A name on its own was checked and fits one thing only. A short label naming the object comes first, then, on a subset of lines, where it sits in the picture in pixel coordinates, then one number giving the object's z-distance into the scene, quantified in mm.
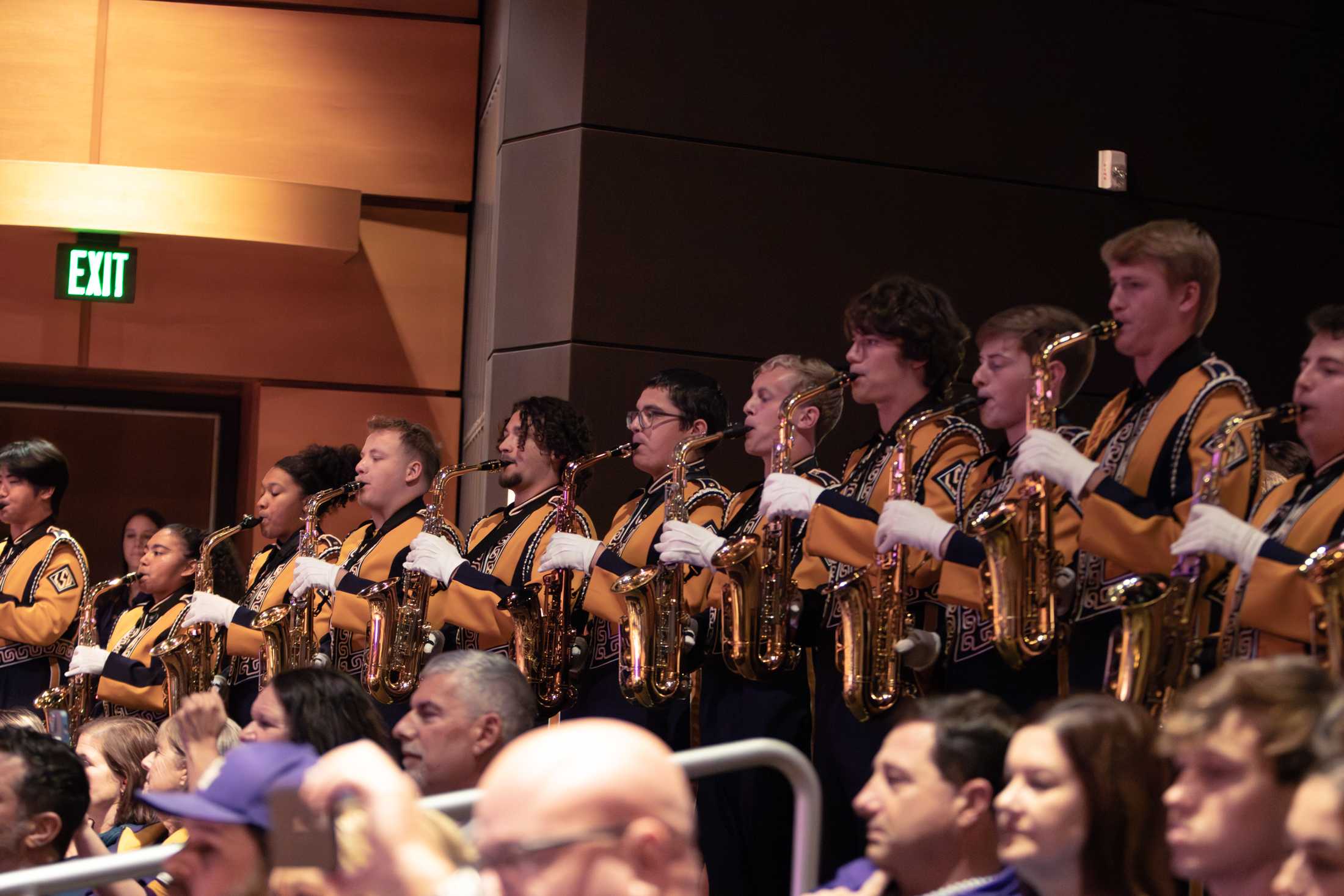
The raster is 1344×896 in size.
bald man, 3078
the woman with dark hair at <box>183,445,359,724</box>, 11359
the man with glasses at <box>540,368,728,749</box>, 9219
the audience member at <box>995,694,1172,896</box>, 4711
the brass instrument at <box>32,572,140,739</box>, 12492
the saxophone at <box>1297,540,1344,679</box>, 5875
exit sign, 14758
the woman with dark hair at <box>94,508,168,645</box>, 15008
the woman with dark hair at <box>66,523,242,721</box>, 12016
